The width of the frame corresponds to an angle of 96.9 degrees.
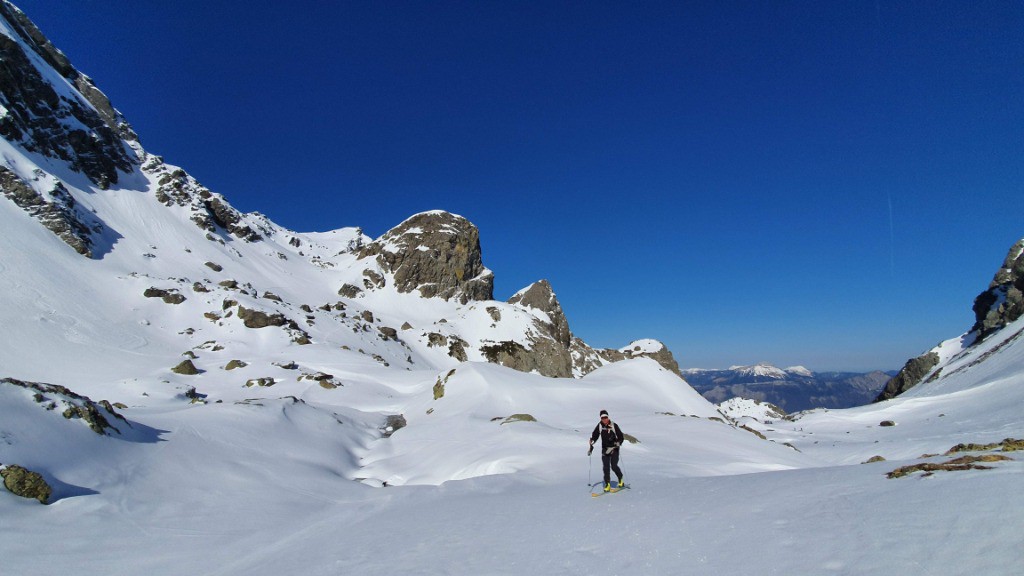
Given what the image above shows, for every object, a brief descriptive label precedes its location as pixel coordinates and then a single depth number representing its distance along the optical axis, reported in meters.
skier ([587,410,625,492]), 11.68
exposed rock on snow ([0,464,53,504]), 9.58
